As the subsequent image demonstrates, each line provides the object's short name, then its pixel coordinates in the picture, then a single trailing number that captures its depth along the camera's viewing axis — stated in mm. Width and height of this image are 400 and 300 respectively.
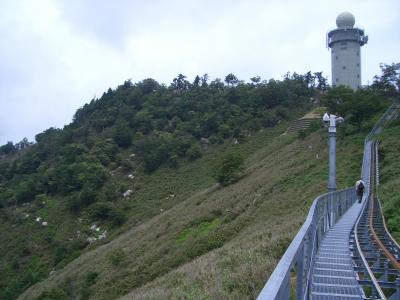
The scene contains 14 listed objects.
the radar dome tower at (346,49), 64250
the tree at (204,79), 89262
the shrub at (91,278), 25359
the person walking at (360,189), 18500
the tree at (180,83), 88312
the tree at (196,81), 88844
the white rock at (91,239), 42312
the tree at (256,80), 83000
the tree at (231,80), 87125
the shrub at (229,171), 38719
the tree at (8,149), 101912
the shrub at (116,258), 26375
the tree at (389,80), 47719
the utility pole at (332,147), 17406
